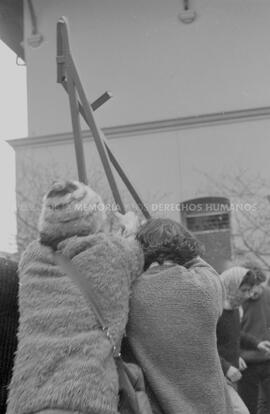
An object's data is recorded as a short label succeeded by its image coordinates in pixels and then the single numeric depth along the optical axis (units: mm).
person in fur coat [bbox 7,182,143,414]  1671
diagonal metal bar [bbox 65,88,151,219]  2676
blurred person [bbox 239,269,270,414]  5062
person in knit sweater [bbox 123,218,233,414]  2035
